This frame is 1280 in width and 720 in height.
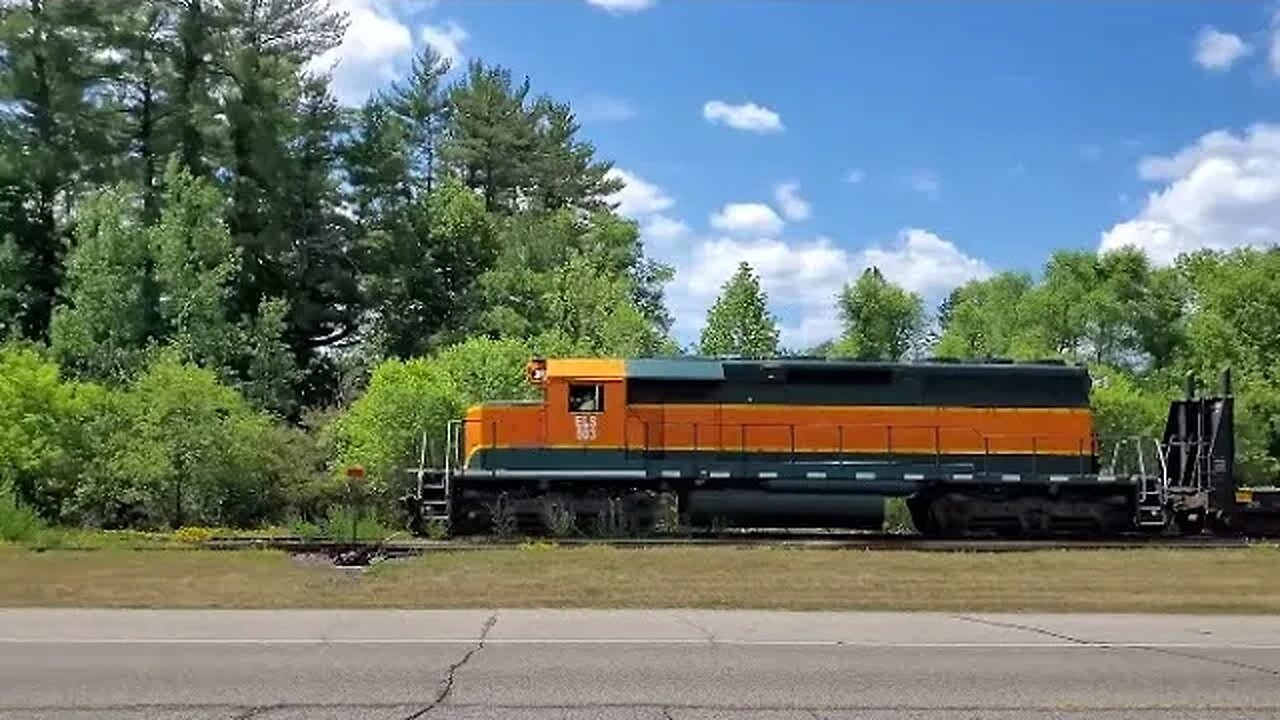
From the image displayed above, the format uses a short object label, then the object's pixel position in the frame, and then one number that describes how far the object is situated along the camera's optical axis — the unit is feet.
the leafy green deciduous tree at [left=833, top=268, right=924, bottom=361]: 208.95
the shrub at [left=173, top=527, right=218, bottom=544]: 84.42
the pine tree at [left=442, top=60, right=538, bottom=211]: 212.23
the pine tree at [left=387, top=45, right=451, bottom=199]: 207.00
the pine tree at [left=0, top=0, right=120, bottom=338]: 156.35
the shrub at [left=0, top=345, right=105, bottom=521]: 104.27
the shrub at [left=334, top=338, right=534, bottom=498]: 110.52
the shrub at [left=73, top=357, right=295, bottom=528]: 104.94
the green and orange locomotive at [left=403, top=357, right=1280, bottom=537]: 87.92
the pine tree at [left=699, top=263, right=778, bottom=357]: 159.84
